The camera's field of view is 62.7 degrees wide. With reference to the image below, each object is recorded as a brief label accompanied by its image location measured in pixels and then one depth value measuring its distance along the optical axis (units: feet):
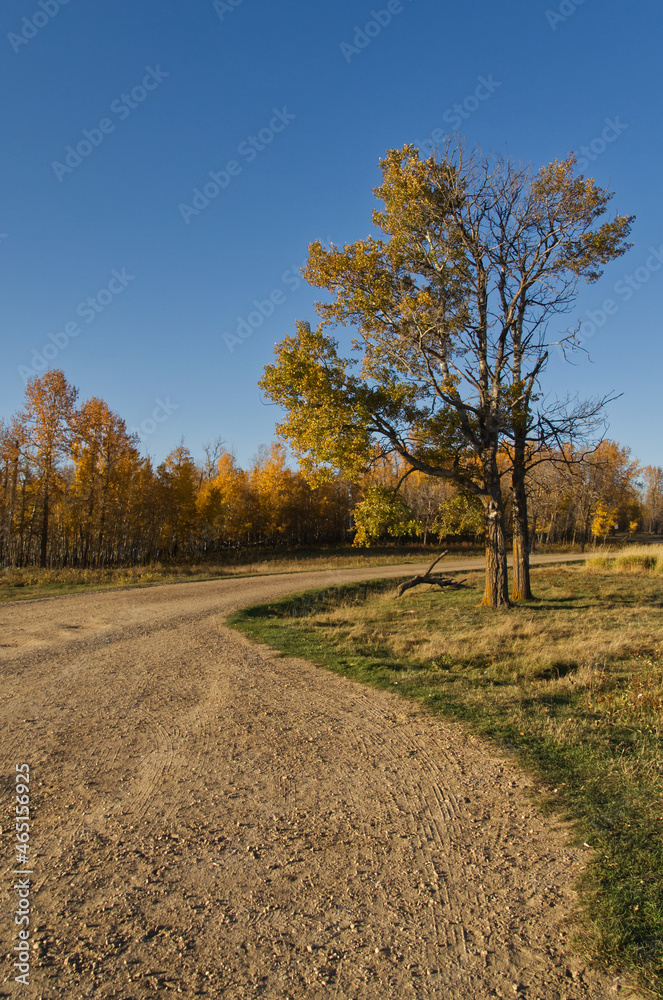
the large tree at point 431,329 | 47.47
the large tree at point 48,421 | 99.55
